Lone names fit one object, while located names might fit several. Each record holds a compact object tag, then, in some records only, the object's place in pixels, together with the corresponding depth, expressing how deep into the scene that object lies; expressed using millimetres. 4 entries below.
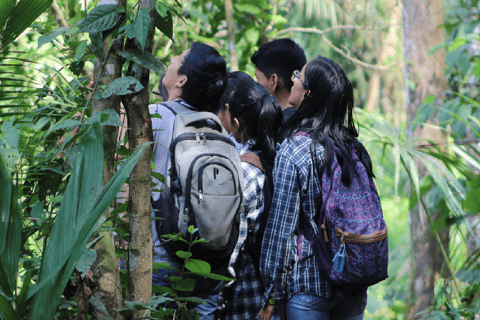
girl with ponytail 9449
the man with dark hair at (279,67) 10119
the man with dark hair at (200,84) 9299
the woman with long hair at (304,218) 9254
